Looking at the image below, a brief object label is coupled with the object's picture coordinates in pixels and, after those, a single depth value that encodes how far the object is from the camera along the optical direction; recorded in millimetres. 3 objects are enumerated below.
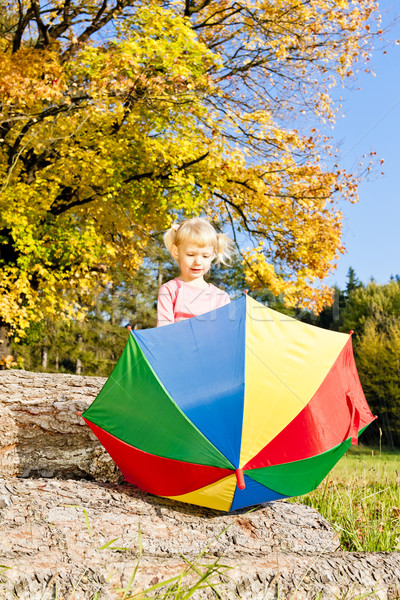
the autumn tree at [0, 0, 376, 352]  9883
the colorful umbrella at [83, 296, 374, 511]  2627
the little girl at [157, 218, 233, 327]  3879
